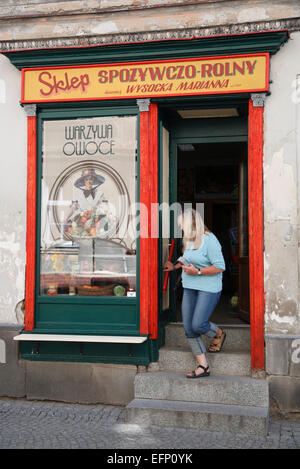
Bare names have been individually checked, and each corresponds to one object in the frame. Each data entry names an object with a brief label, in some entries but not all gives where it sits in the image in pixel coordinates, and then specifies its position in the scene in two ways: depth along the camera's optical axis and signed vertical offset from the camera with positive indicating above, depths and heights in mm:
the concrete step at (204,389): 5363 -1398
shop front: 5797 +898
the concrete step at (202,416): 4988 -1562
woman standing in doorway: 5598 -299
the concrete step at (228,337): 6141 -994
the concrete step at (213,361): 5756 -1192
